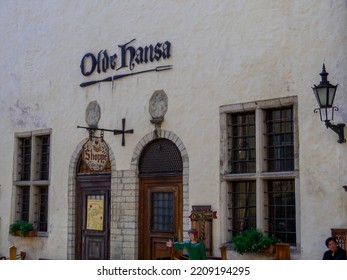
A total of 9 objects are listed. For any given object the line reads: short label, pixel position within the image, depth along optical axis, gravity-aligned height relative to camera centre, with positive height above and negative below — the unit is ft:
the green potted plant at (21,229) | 43.24 -0.88
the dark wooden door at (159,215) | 35.63 +0.08
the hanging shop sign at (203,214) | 33.12 +0.14
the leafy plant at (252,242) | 30.40 -1.15
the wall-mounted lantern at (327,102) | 28.27 +4.97
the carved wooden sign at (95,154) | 37.60 +3.61
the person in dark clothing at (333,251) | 26.77 -1.38
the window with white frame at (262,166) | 31.09 +2.50
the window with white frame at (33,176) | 44.16 +2.69
